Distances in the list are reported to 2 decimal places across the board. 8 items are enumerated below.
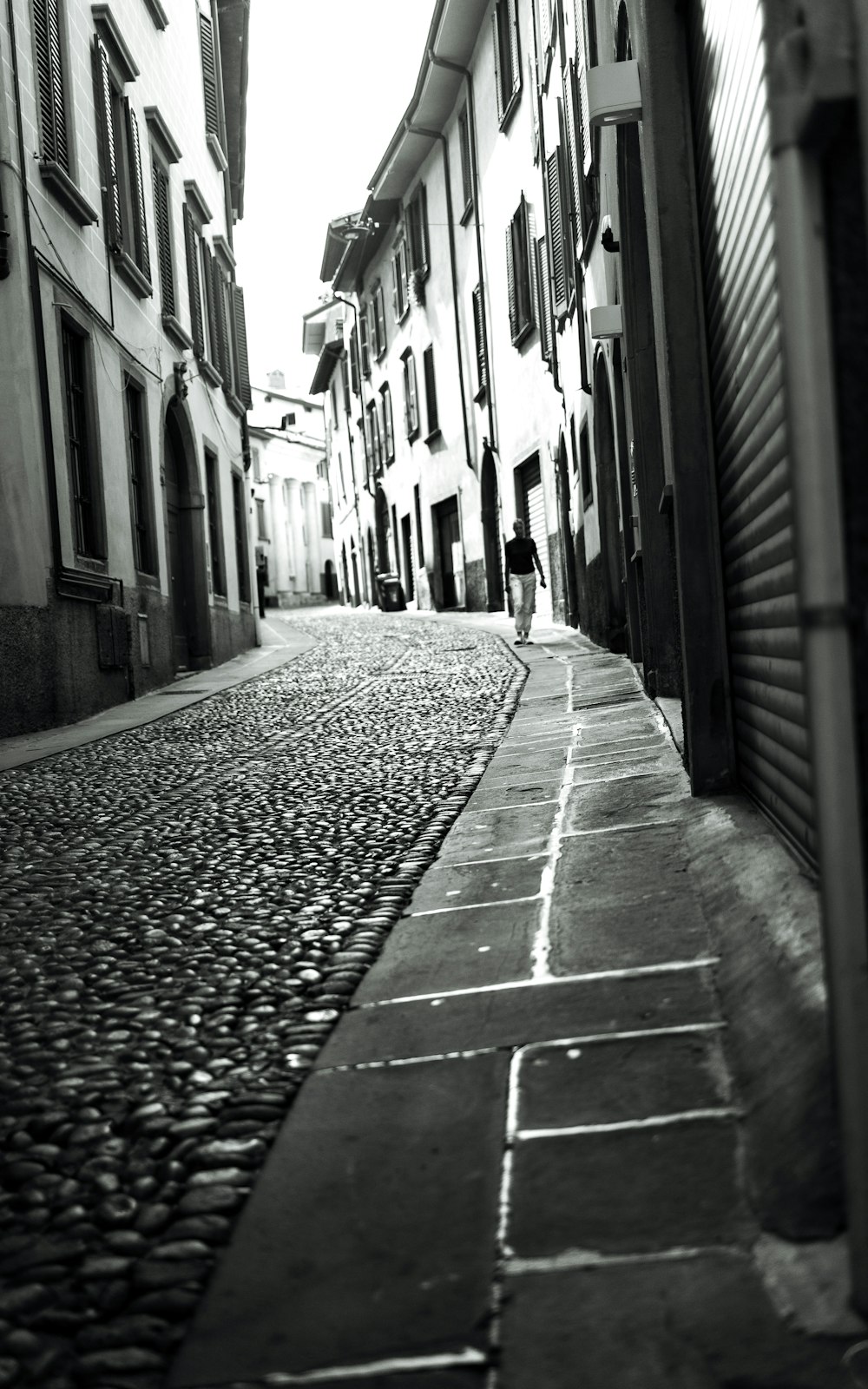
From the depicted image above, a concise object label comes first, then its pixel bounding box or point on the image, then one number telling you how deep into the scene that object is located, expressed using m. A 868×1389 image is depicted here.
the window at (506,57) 16.77
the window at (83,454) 10.56
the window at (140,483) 12.52
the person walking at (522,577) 13.55
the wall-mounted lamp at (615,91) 5.90
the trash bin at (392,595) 29.61
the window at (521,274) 16.91
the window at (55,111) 9.80
